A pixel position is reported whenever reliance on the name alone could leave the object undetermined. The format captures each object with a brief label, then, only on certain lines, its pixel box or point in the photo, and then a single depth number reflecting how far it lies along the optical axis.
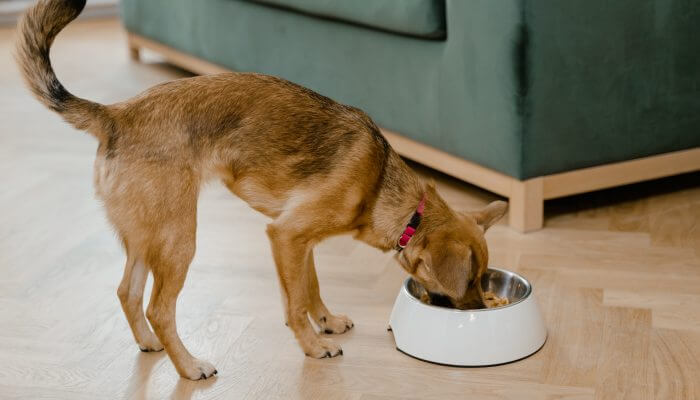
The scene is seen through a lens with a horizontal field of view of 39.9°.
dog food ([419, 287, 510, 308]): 2.41
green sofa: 3.05
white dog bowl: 2.33
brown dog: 2.23
